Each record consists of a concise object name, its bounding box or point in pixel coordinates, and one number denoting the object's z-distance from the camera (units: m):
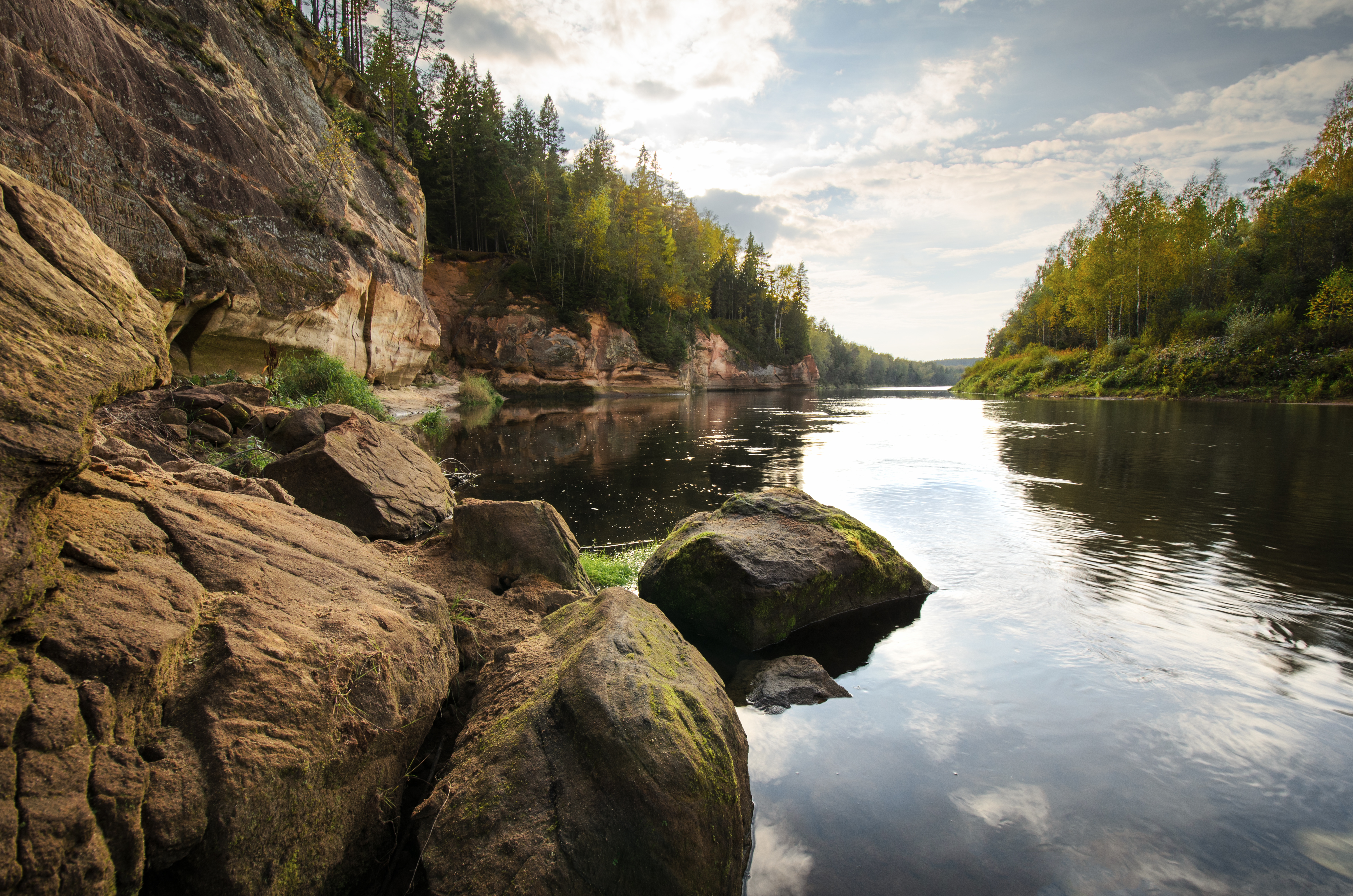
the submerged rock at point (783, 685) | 4.59
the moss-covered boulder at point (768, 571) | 5.54
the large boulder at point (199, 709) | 1.69
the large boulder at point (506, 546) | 5.23
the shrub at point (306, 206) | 15.00
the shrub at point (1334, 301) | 29.19
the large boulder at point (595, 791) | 2.36
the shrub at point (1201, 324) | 36.38
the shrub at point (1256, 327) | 31.61
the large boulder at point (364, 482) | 6.12
